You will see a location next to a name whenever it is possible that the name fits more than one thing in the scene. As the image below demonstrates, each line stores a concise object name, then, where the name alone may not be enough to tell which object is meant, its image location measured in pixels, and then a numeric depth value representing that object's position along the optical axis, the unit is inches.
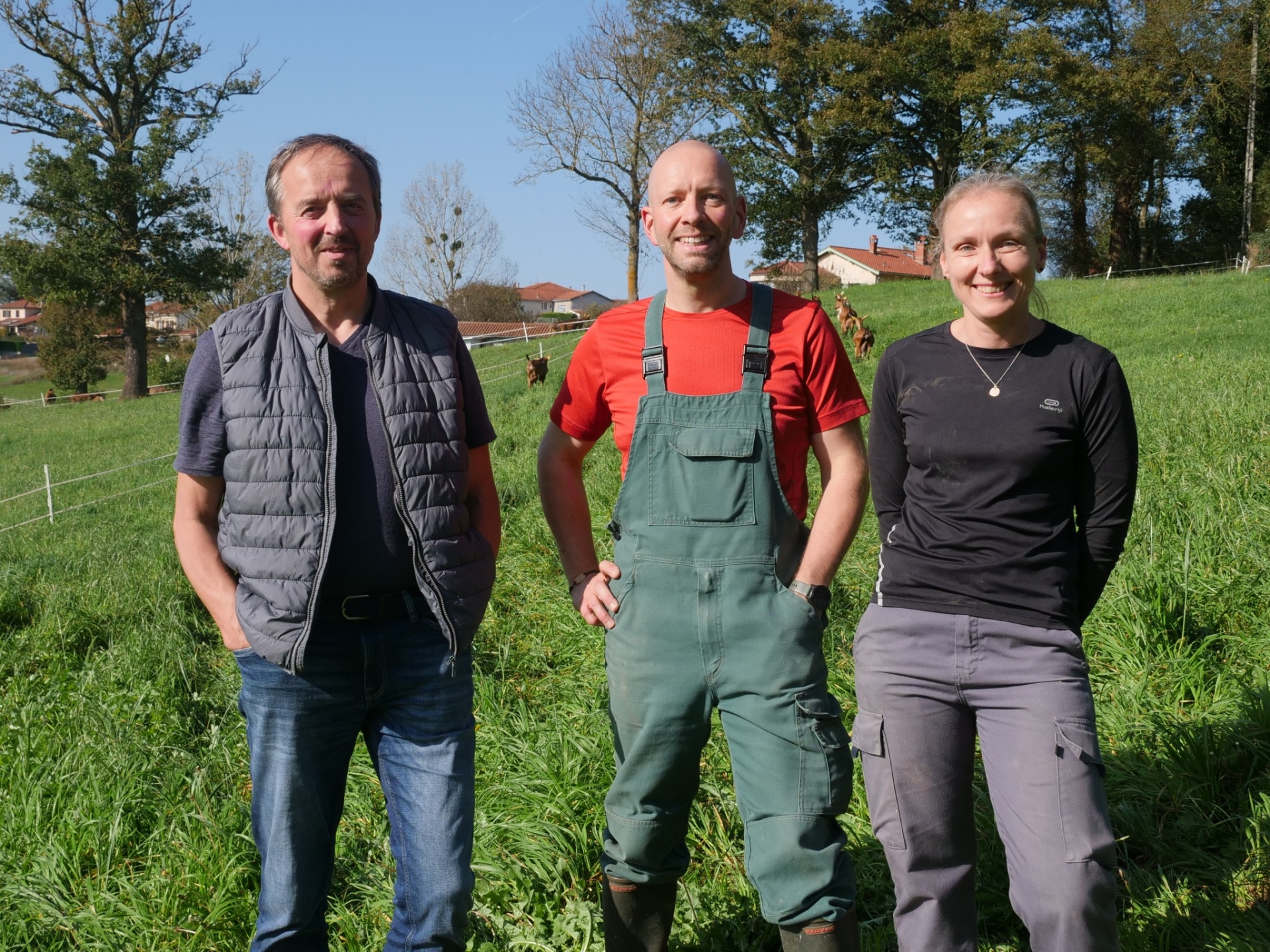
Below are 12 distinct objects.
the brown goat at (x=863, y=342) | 557.6
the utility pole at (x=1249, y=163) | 1401.3
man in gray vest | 94.4
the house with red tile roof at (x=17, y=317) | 4444.6
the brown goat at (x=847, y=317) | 601.5
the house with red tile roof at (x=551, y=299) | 4931.1
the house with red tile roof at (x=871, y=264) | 3051.2
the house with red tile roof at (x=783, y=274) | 1694.1
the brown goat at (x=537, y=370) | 650.8
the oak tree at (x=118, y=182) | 1219.2
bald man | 95.7
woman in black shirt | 89.3
